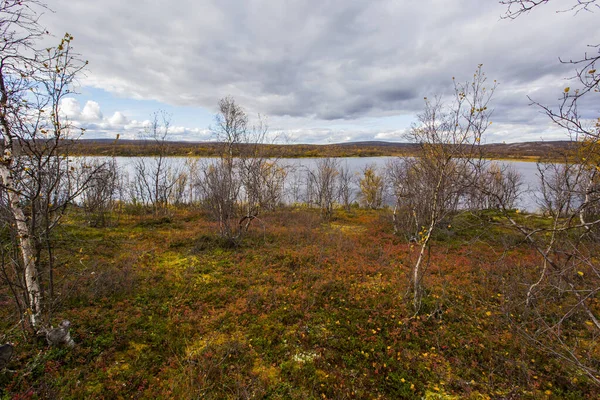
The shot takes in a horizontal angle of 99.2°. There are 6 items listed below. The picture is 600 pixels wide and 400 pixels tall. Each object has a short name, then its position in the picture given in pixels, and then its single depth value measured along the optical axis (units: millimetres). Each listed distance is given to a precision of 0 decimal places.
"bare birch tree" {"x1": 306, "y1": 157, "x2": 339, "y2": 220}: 21578
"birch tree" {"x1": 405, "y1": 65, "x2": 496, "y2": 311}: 5215
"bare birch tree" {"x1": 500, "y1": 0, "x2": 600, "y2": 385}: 2700
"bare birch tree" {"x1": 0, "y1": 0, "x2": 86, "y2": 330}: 3691
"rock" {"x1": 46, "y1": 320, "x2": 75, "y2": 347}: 4504
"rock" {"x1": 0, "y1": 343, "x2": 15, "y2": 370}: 3842
